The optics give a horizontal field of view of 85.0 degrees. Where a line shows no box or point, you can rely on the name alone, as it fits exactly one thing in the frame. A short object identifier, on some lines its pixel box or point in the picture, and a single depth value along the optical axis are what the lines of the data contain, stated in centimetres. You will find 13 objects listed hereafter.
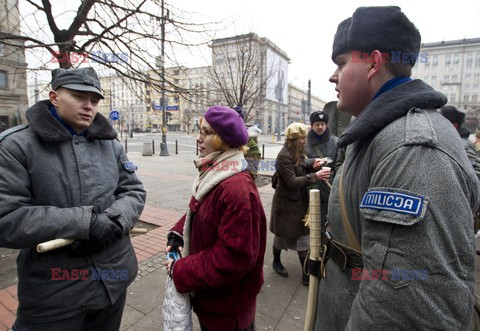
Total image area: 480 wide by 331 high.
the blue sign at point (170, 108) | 1624
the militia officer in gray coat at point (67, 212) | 145
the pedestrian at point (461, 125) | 355
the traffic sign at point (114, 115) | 1837
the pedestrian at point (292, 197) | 327
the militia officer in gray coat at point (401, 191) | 77
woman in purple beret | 141
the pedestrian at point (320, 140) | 367
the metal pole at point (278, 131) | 3928
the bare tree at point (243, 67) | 954
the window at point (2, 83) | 1892
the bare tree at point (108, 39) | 360
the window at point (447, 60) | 6731
